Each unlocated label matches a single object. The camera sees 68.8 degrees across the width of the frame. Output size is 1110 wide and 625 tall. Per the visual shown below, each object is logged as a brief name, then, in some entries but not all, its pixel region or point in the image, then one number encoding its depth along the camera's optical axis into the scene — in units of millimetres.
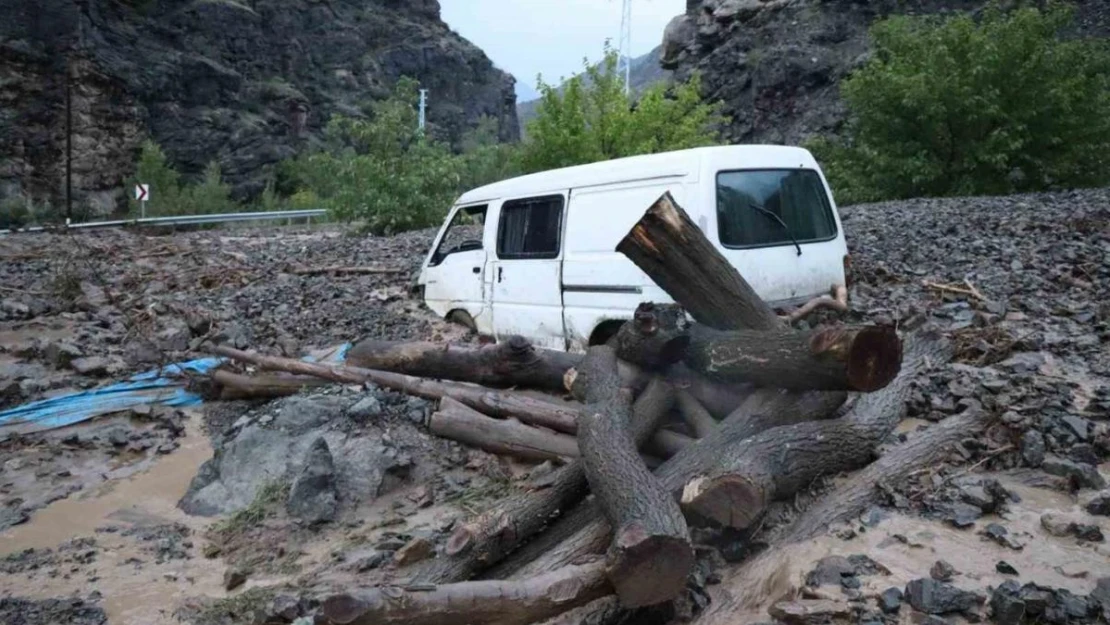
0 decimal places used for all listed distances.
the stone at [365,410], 6059
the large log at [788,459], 3752
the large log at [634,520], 3301
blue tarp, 6746
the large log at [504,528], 3945
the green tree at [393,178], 19953
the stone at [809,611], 3273
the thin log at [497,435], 5539
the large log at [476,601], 2949
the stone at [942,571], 3484
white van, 6340
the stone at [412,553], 4453
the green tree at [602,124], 19641
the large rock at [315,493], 5168
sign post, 28172
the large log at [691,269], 4953
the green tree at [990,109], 15812
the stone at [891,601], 3307
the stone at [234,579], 4512
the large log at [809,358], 4145
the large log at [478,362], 6199
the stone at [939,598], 3242
